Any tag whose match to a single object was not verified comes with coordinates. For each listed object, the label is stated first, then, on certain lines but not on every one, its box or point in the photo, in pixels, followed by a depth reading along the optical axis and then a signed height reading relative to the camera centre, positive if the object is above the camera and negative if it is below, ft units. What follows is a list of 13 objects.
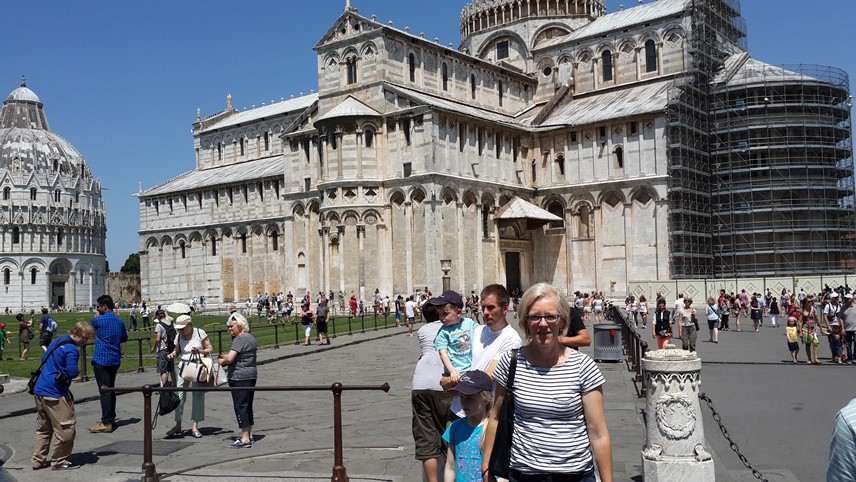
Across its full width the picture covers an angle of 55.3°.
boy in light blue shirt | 24.84 -2.14
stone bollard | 25.35 -5.18
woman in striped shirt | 16.15 -2.91
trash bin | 61.77 -6.20
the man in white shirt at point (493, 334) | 22.31 -1.90
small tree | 427.74 +6.52
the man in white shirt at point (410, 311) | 96.17 -5.08
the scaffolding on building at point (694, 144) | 148.36 +21.53
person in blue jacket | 31.76 -4.92
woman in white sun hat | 37.42 -3.38
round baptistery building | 324.39 +24.46
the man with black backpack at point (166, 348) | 42.14 -3.74
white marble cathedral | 145.48 +20.45
